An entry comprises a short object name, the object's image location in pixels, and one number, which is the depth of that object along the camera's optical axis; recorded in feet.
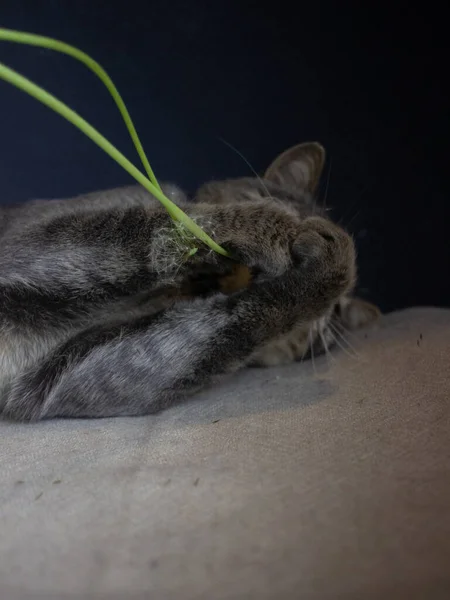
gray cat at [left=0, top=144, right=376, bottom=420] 0.91
